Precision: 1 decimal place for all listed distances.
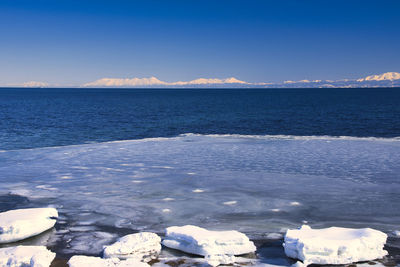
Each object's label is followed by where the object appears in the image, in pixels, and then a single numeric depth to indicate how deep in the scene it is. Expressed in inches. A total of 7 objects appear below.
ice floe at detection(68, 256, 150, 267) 231.6
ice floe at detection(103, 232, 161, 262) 252.3
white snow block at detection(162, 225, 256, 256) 254.8
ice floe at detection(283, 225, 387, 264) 240.7
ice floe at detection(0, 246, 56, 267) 231.5
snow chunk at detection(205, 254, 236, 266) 242.8
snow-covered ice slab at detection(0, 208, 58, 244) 283.6
